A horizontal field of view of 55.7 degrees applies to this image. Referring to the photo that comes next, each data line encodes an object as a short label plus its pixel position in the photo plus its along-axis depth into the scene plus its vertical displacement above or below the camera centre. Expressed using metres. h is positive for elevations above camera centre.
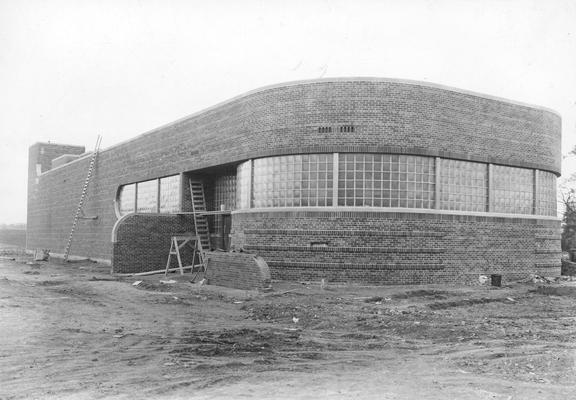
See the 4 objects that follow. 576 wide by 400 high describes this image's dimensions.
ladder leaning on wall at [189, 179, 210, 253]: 24.81 +0.68
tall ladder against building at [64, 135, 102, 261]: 34.25 +1.96
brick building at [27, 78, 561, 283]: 17.94 +1.70
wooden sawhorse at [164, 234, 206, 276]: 22.25 -0.90
